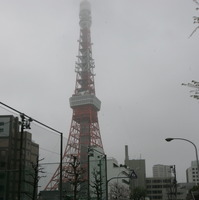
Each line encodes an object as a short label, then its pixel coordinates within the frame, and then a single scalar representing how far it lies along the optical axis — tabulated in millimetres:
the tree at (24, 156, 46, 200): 31231
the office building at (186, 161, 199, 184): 146000
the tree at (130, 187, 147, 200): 69538
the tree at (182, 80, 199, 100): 8752
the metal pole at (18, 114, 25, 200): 17658
